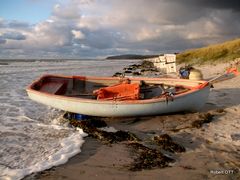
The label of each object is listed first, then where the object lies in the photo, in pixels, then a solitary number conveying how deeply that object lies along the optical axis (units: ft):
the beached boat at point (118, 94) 21.16
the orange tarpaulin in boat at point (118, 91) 24.49
